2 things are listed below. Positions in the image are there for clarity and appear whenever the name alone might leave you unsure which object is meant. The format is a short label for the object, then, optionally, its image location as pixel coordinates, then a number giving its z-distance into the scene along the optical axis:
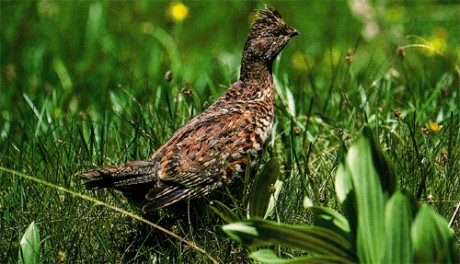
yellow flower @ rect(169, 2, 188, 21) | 15.68
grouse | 8.34
